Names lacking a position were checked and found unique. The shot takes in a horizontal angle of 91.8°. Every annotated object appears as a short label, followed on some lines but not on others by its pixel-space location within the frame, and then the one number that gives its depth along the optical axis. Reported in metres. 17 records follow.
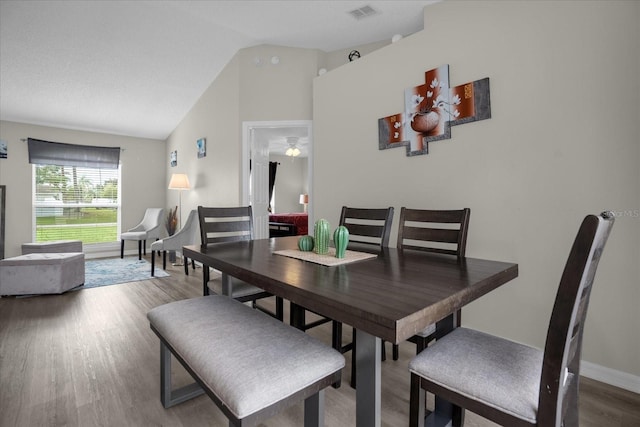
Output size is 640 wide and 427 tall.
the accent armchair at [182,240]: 4.34
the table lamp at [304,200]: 8.34
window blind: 5.09
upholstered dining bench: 0.84
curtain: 8.12
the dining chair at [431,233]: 1.44
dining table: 0.79
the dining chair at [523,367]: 0.73
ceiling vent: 2.82
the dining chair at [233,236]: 1.96
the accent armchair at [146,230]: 5.27
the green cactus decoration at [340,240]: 1.44
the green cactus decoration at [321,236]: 1.54
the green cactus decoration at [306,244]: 1.64
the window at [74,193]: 5.19
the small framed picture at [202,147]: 4.80
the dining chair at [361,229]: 1.76
